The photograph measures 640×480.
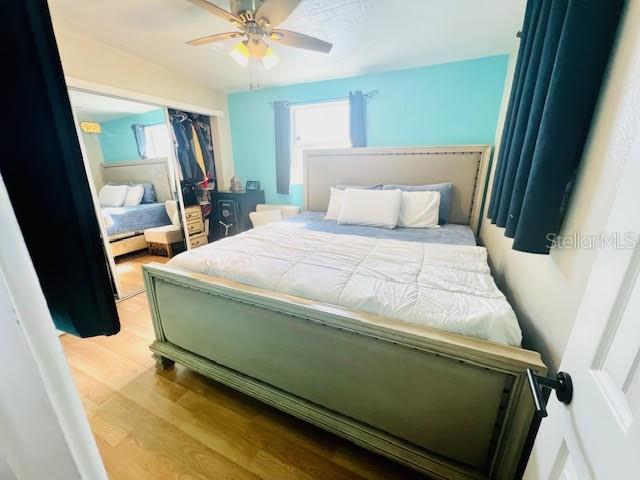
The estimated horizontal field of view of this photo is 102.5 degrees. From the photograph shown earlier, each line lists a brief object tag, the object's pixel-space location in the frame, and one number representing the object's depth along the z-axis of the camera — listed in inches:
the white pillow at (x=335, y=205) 103.2
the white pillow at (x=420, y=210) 92.0
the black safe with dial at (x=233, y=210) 150.6
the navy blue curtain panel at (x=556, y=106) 28.0
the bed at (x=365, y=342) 35.9
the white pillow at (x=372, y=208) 91.4
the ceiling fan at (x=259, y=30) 59.6
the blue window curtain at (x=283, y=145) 137.4
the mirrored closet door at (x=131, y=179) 101.8
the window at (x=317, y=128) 130.8
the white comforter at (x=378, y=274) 38.7
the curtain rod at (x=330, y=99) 117.6
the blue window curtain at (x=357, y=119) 118.0
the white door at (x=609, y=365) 15.3
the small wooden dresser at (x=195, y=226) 142.4
